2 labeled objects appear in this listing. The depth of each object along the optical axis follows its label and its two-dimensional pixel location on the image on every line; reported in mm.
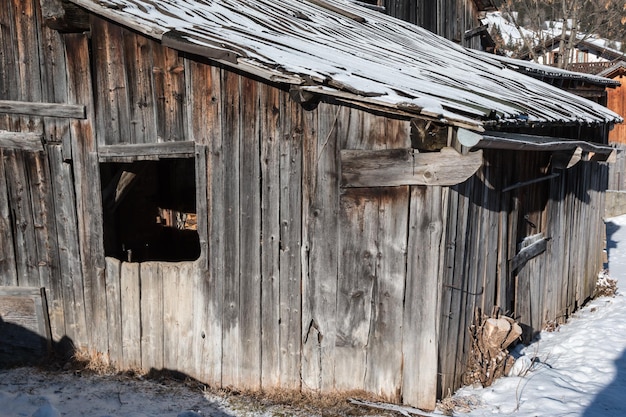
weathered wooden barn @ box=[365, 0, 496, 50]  12664
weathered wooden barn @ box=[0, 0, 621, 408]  5023
